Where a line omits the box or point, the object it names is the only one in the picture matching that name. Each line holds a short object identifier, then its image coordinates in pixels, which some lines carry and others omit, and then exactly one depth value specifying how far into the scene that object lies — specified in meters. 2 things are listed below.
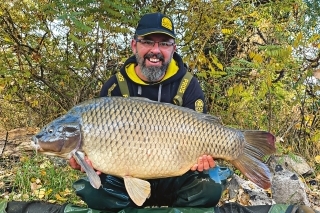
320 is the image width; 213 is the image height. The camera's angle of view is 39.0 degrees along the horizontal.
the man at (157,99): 2.08
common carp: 1.76
